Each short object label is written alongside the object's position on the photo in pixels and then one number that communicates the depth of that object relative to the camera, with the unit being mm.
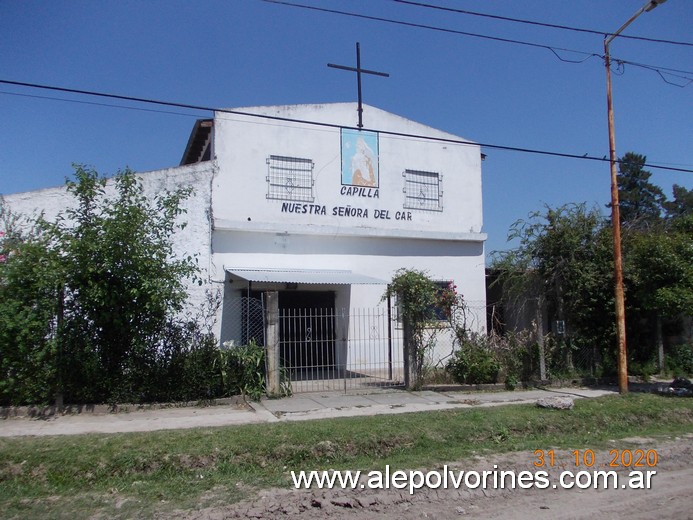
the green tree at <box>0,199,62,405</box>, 9219
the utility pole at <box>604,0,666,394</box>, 11664
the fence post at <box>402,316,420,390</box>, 12062
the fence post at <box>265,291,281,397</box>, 10906
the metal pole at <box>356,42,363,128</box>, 16016
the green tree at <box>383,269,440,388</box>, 11969
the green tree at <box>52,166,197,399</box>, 9539
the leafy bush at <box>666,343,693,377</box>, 14148
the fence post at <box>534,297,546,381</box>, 12664
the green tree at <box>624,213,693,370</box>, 12109
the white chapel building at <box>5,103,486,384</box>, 13922
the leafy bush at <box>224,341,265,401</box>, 10648
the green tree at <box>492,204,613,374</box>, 13508
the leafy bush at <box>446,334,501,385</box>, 12266
